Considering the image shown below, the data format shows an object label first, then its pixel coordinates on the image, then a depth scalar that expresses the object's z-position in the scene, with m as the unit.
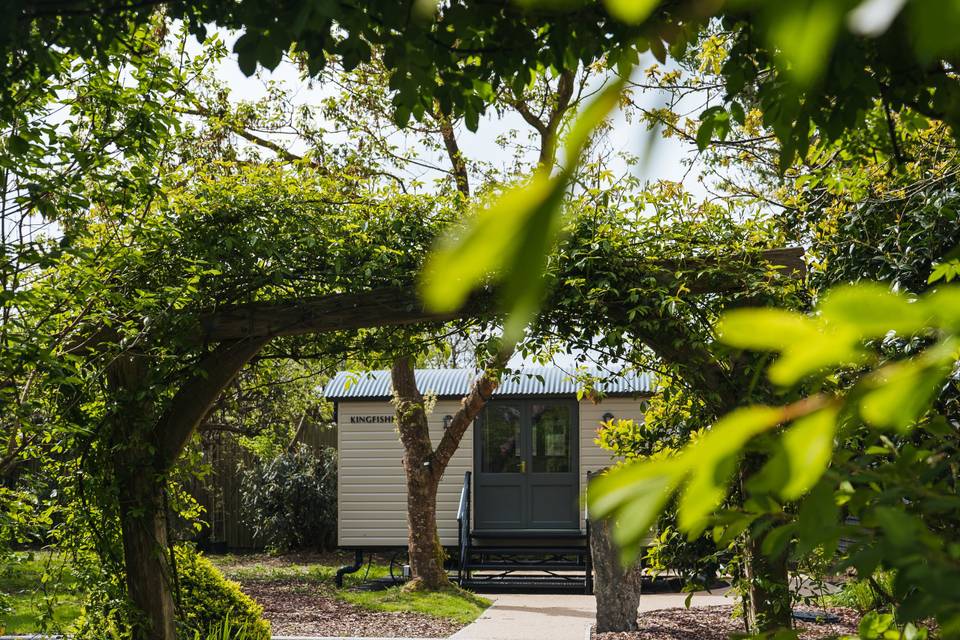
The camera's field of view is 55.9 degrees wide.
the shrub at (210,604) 6.14
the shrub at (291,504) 15.30
